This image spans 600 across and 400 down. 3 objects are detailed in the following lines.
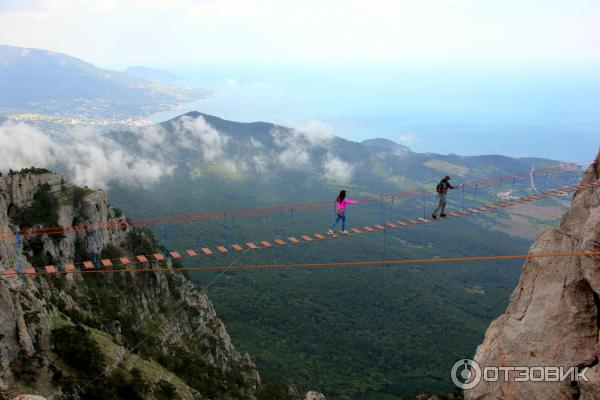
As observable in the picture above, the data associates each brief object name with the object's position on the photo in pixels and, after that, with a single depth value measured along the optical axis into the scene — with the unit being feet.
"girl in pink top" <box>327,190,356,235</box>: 83.76
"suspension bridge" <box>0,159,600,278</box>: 76.87
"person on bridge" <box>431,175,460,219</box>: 87.76
